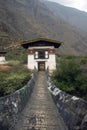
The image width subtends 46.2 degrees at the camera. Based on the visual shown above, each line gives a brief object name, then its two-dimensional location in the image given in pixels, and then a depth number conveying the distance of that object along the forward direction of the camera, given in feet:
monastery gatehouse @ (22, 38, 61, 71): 52.78
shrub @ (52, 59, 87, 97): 39.72
